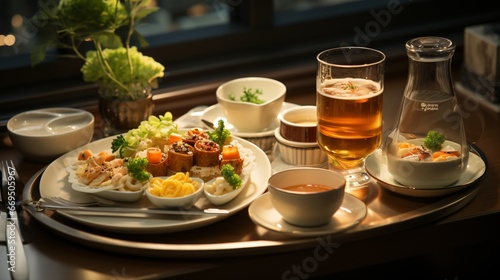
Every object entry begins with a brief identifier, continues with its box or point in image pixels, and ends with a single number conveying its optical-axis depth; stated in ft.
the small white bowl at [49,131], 5.73
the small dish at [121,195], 4.91
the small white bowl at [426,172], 4.90
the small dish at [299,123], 5.45
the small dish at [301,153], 5.43
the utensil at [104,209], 4.74
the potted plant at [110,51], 5.70
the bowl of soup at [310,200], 4.50
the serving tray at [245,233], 4.50
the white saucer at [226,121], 5.72
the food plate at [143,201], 4.66
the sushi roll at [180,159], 5.11
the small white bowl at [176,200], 4.74
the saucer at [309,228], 4.58
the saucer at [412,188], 4.94
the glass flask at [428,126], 4.95
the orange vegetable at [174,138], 5.37
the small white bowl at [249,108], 5.74
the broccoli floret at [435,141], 5.15
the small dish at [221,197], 4.82
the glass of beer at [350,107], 5.00
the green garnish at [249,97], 5.96
